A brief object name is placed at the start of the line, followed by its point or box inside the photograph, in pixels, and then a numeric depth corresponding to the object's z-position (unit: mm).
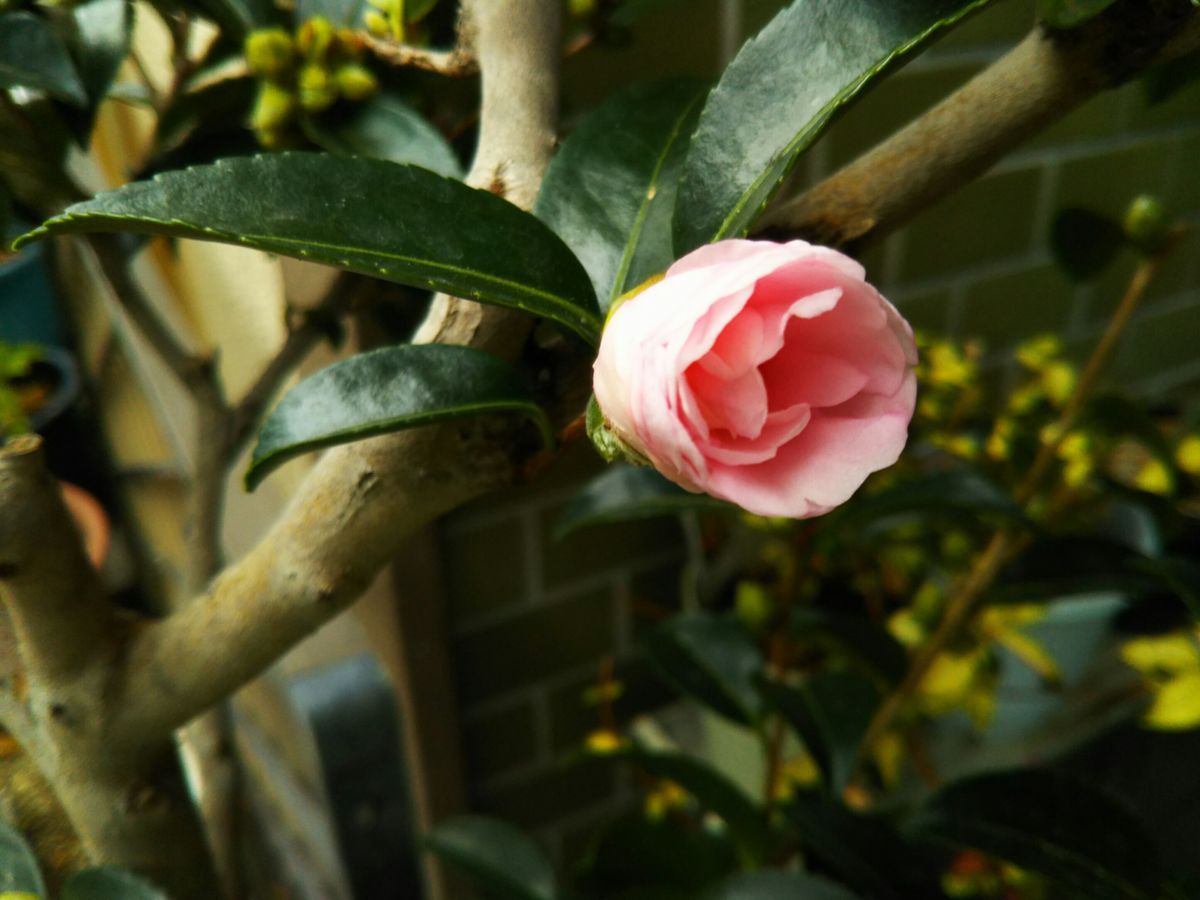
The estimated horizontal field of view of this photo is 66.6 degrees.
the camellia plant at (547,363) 238
